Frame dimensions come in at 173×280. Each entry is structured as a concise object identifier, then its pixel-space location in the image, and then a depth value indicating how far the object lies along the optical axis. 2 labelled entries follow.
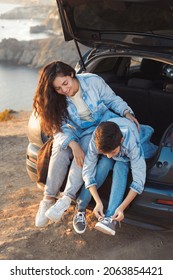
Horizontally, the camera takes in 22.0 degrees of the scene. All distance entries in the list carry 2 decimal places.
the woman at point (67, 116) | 3.28
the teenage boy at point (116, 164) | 3.01
